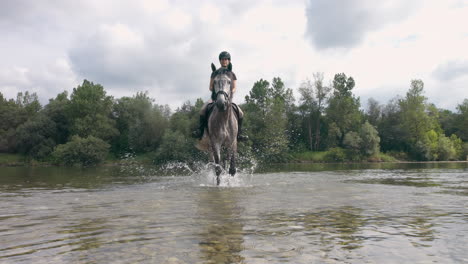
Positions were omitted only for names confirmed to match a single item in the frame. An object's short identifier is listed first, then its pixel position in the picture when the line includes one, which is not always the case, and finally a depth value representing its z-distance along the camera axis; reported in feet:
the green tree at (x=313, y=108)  288.10
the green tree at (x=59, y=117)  265.48
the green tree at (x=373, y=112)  314.88
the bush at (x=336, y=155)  234.58
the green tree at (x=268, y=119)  228.02
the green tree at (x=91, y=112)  248.52
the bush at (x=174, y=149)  195.72
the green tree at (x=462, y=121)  277.23
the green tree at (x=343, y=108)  278.46
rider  41.32
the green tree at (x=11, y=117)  260.42
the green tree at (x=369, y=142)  236.18
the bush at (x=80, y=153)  201.05
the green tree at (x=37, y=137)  244.22
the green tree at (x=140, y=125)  247.70
